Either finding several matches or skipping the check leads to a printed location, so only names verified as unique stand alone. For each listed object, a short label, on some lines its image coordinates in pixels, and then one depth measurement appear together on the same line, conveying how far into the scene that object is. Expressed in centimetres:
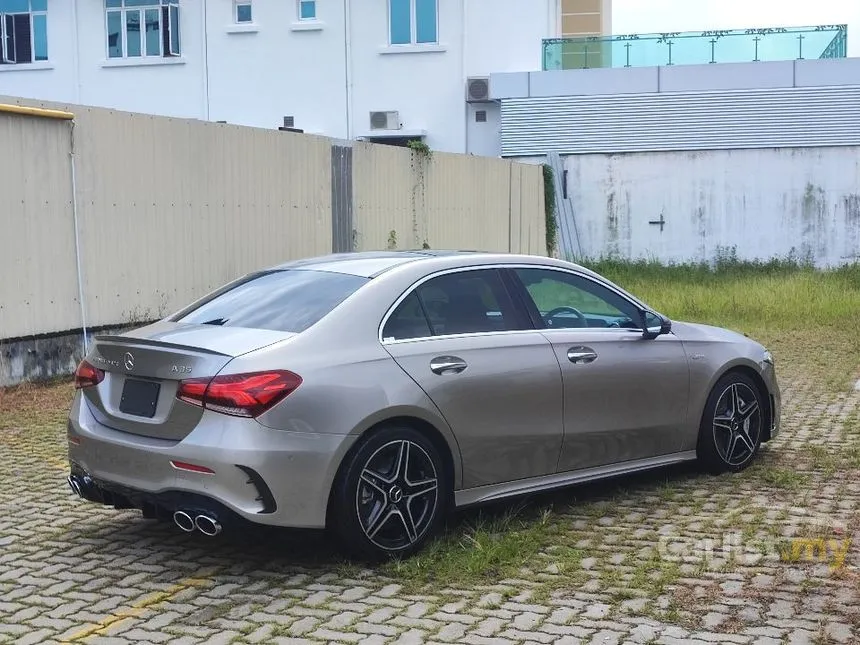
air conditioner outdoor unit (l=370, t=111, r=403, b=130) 3312
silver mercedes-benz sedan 527
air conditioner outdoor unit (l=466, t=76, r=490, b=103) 3231
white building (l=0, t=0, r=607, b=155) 3312
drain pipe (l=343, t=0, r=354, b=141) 3338
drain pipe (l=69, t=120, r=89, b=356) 1185
